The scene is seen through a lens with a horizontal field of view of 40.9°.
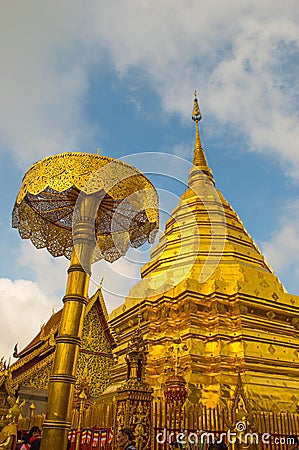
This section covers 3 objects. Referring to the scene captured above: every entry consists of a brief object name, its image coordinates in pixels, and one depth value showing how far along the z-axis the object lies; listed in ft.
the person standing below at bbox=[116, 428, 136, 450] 12.14
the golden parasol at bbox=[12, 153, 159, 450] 13.97
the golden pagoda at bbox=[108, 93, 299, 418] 34.35
